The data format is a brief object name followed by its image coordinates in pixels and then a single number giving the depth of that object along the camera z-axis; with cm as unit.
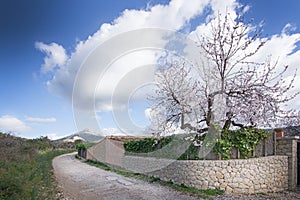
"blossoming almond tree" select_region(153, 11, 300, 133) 716
